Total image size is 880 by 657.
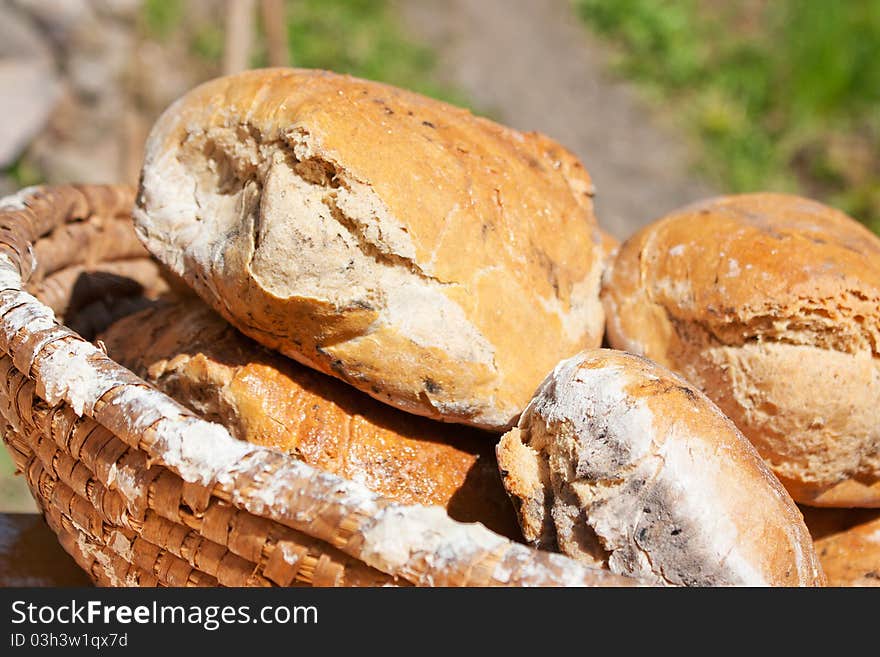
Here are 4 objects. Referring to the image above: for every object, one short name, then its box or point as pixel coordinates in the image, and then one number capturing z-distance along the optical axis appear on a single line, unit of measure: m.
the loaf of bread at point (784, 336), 1.24
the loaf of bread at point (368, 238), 1.17
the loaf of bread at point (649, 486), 1.01
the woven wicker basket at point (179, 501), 0.87
